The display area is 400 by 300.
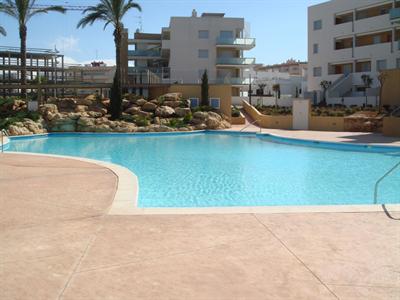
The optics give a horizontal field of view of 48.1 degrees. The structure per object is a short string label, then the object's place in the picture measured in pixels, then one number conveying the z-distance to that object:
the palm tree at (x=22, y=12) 33.91
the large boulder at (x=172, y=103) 34.28
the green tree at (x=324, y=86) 44.12
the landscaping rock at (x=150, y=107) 33.59
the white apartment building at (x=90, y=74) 42.28
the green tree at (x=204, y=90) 35.41
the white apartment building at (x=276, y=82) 49.02
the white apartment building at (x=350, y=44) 42.66
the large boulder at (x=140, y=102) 34.50
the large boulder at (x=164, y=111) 32.81
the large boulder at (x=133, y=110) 33.16
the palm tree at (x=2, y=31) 38.57
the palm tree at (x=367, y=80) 41.54
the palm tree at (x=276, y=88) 44.53
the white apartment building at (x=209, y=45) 51.72
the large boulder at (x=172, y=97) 34.89
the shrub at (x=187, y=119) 32.38
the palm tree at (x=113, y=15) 33.81
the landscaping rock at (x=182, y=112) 33.34
